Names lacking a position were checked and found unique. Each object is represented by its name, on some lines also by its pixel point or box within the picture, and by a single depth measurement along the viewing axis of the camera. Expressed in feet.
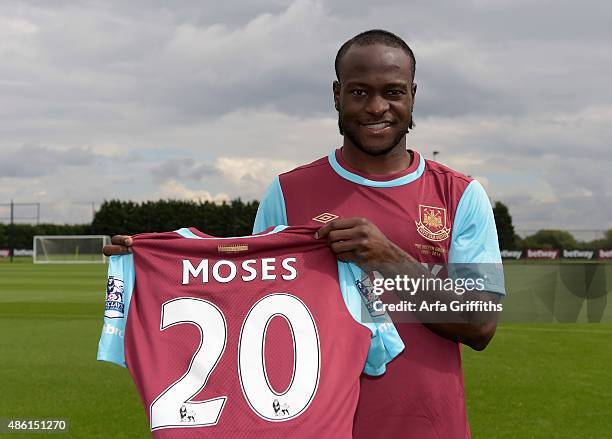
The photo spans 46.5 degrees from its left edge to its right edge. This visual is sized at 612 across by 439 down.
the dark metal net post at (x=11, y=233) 201.98
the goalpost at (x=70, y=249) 182.70
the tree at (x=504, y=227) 180.65
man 8.70
